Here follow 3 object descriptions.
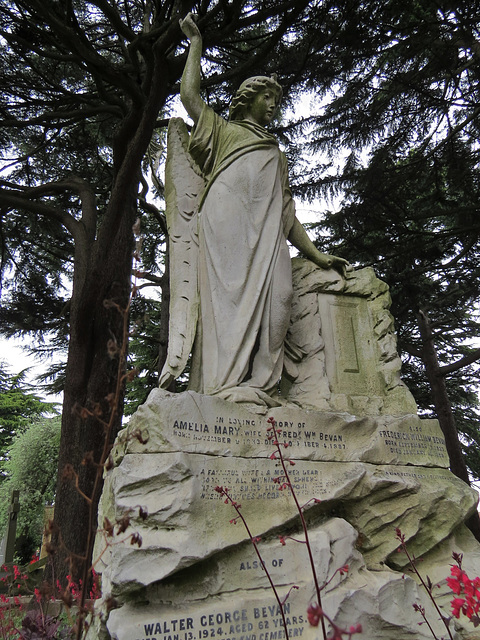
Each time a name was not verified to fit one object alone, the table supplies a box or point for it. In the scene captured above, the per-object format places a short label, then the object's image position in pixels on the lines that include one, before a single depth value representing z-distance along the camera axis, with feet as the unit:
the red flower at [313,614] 3.09
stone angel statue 11.65
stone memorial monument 8.69
